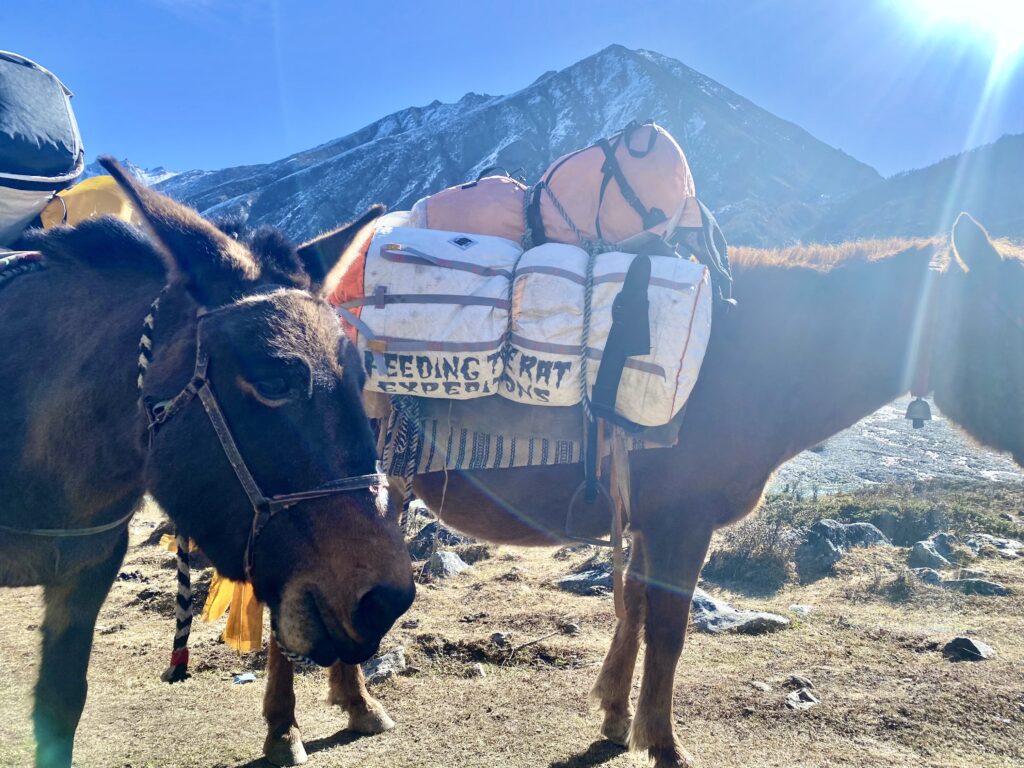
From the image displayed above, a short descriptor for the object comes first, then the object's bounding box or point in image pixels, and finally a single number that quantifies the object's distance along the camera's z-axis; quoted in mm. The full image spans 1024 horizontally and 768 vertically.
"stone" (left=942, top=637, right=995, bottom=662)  4629
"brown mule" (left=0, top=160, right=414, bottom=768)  1727
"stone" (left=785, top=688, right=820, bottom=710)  4048
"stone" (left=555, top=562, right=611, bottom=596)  6810
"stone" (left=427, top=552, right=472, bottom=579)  7395
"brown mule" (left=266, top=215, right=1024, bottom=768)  3387
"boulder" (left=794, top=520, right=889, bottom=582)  7576
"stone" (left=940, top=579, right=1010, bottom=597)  6297
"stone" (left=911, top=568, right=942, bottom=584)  6840
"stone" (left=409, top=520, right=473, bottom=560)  7935
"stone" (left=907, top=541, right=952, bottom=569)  7441
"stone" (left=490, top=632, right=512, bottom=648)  5148
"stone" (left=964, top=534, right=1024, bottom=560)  7914
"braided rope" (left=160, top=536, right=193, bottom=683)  2324
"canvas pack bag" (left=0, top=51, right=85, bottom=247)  3064
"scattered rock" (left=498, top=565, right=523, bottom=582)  7344
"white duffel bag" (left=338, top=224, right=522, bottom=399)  2914
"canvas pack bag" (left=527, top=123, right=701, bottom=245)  3467
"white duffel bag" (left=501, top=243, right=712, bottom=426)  2963
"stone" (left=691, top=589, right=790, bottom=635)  5488
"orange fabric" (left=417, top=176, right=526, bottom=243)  3543
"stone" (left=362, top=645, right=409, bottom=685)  4605
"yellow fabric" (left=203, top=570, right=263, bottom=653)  3087
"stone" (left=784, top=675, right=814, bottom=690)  4312
